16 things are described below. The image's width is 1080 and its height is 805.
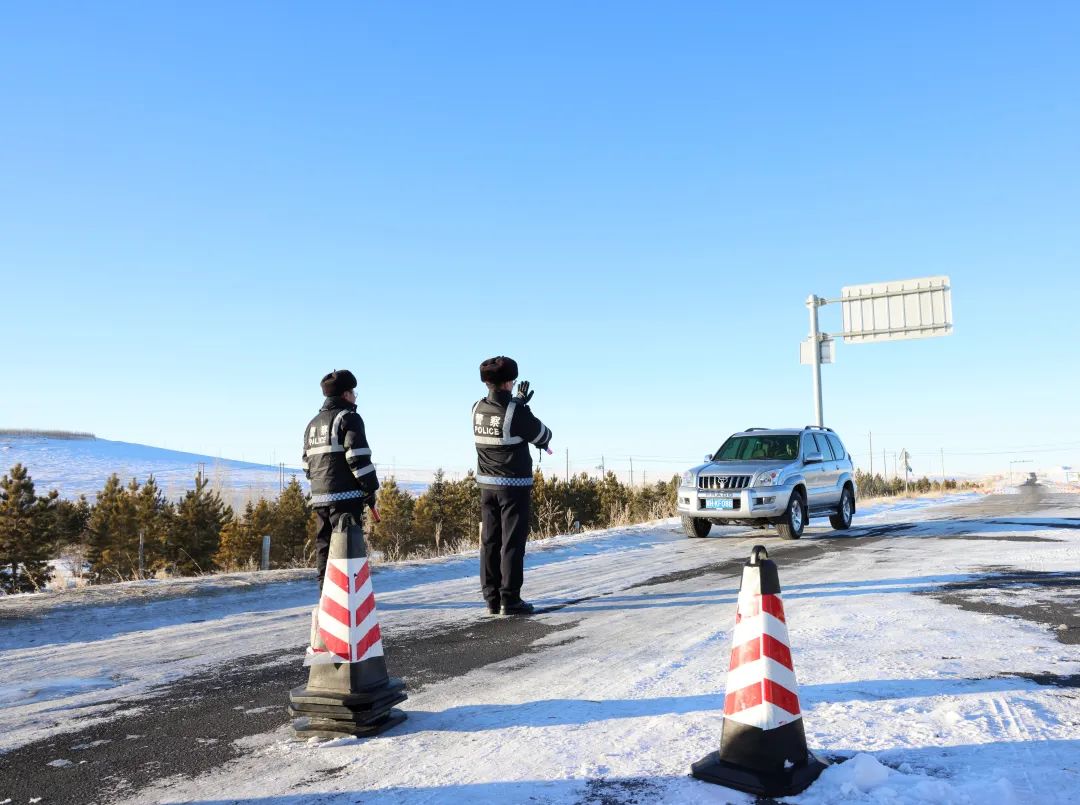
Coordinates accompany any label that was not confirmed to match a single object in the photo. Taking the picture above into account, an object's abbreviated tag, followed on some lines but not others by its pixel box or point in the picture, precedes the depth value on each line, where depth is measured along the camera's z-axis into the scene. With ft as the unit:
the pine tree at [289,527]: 161.07
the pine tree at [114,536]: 148.36
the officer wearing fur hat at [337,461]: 18.54
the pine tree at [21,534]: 134.92
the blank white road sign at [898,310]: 76.87
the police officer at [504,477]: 21.20
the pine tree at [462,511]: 187.73
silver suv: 40.70
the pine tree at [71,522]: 169.78
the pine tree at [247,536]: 148.05
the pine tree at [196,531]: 149.79
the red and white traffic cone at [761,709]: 9.11
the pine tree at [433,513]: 181.90
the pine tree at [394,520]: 174.09
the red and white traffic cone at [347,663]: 11.49
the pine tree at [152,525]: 148.36
